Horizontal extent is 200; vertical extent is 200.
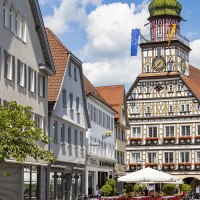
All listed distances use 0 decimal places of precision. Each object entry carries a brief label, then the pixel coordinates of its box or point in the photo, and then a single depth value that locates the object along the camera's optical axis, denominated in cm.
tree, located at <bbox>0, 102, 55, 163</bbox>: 2230
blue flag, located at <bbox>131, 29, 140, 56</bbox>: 8812
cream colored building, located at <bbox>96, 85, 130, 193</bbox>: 7188
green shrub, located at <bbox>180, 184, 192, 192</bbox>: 5941
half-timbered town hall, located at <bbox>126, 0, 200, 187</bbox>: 8469
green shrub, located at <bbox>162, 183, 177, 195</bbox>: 4631
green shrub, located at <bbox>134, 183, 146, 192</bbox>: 5498
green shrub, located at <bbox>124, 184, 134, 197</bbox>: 4518
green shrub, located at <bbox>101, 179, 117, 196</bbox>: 5225
